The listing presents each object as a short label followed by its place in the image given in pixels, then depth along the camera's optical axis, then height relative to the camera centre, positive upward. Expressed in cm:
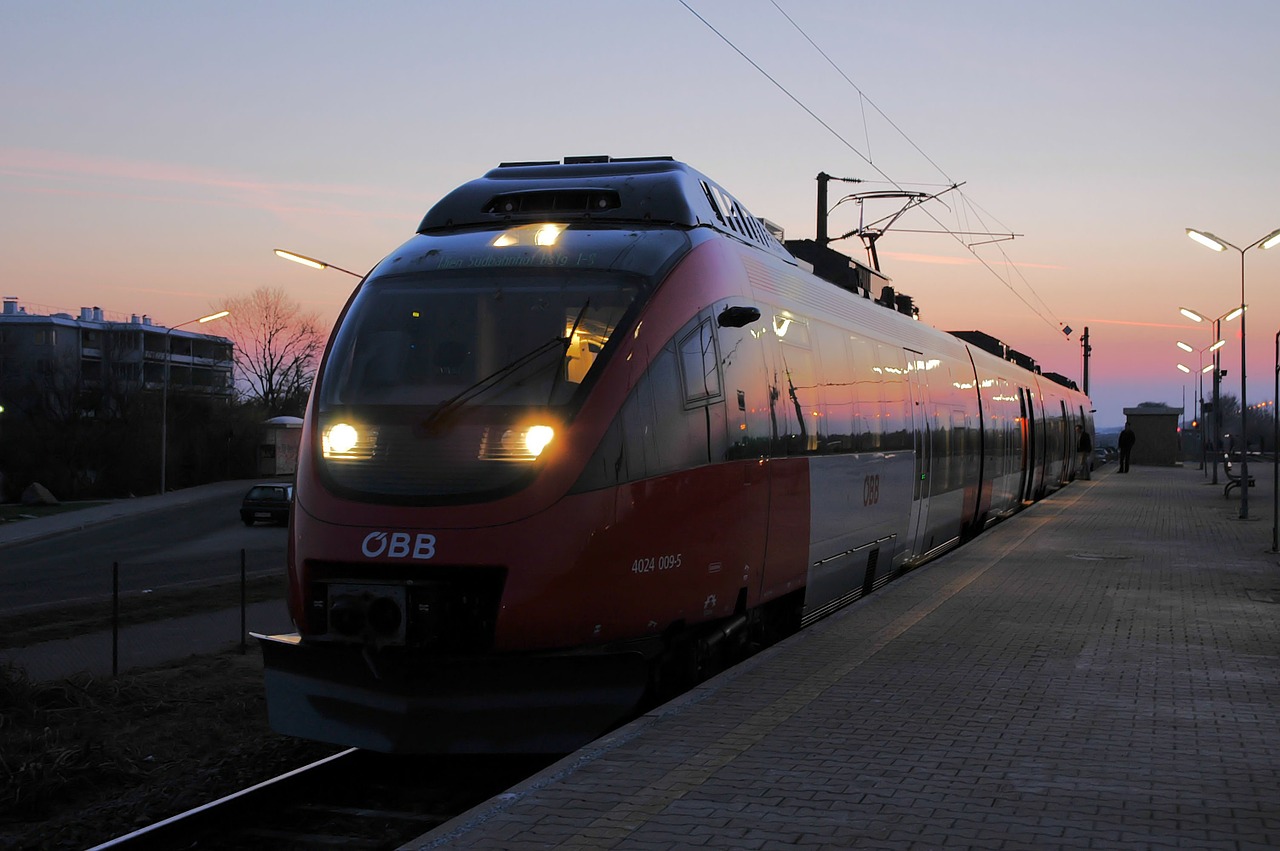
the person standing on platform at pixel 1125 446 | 5622 +6
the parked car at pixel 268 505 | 4216 -204
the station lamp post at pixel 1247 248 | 2384 +382
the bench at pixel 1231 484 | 3506 -96
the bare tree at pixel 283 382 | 8825 +403
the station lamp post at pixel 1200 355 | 5322 +385
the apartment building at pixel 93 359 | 7338 +622
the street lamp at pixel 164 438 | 5142 +12
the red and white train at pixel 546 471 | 755 -17
